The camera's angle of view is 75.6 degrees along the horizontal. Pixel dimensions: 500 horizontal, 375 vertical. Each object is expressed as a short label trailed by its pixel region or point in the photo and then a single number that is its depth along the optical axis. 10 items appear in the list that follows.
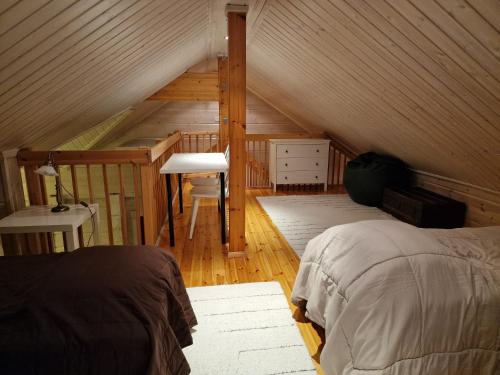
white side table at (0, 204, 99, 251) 2.01
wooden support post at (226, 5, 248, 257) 2.72
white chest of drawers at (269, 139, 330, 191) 5.22
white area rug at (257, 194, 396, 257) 3.56
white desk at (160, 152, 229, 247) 2.86
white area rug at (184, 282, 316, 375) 1.70
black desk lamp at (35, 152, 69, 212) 2.13
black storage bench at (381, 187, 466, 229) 3.40
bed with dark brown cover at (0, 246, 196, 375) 1.08
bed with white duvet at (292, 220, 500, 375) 1.27
